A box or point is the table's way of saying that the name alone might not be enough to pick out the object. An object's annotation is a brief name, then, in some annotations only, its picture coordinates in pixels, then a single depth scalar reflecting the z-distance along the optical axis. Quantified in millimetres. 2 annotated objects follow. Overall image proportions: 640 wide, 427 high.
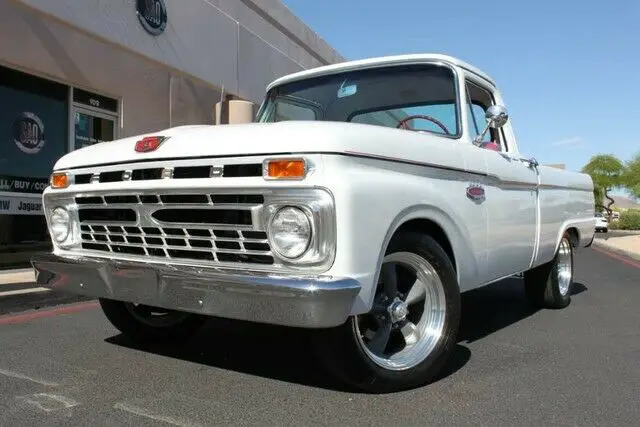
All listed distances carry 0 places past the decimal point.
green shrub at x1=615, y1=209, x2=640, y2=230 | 42812
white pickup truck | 2789
